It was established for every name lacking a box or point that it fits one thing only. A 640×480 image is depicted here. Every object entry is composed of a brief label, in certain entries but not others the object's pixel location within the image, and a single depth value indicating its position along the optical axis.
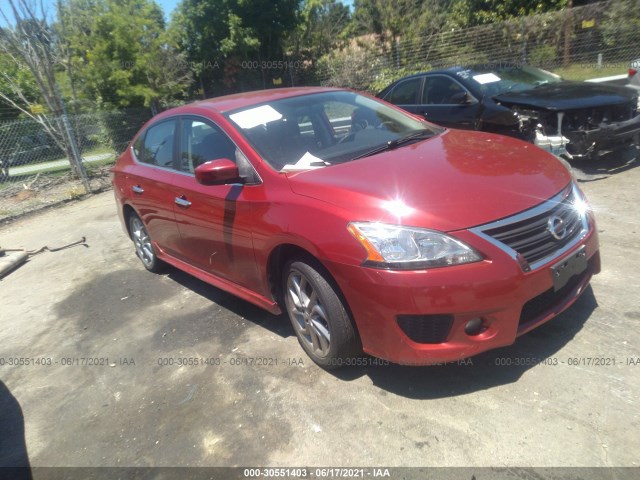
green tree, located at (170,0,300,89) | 18.42
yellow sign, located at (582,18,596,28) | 11.97
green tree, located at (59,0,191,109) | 14.91
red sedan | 2.40
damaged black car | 5.62
